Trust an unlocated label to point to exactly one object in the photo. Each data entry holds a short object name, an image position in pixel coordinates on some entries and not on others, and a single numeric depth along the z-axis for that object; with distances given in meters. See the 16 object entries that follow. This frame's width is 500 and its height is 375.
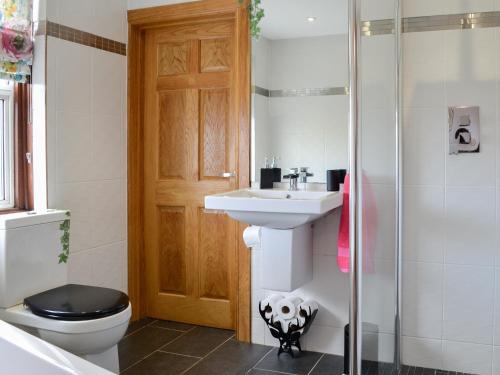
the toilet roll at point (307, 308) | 2.89
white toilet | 2.22
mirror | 2.90
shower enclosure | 2.59
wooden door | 3.35
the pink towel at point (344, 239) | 2.65
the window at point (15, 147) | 2.87
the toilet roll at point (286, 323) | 2.90
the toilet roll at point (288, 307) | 2.90
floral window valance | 2.71
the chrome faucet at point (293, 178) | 2.94
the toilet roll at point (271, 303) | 2.96
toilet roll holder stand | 2.90
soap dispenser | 3.07
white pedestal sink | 2.46
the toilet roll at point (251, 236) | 2.87
